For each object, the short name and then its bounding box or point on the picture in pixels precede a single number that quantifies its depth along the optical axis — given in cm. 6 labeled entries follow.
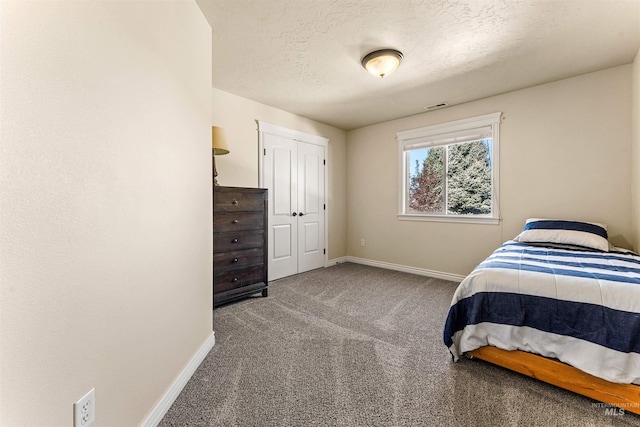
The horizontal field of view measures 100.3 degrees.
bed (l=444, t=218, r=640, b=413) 138
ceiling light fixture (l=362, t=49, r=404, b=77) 234
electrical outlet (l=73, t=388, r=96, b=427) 88
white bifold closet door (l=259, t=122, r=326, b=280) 378
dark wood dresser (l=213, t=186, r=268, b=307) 269
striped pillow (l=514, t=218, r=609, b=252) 239
